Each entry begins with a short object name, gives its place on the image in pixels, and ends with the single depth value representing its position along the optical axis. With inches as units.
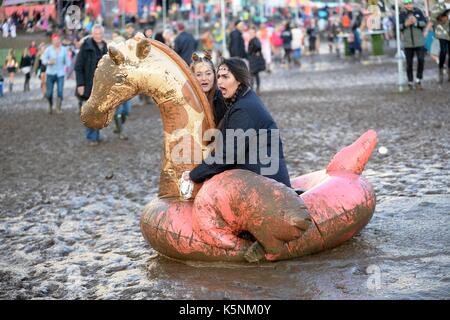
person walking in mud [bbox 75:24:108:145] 433.4
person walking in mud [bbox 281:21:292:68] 1174.3
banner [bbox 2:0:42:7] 465.4
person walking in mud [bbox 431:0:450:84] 602.9
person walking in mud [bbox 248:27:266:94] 717.3
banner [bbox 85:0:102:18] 1001.8
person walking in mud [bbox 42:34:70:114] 625.3
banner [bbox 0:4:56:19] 476.6
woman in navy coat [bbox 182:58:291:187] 185.9
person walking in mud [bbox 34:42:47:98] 662.5
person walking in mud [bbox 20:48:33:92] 664.1
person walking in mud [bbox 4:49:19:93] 576.0
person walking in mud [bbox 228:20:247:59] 710.5
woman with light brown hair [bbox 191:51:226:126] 213.5
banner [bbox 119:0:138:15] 1147.0
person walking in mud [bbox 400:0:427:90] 589.6
